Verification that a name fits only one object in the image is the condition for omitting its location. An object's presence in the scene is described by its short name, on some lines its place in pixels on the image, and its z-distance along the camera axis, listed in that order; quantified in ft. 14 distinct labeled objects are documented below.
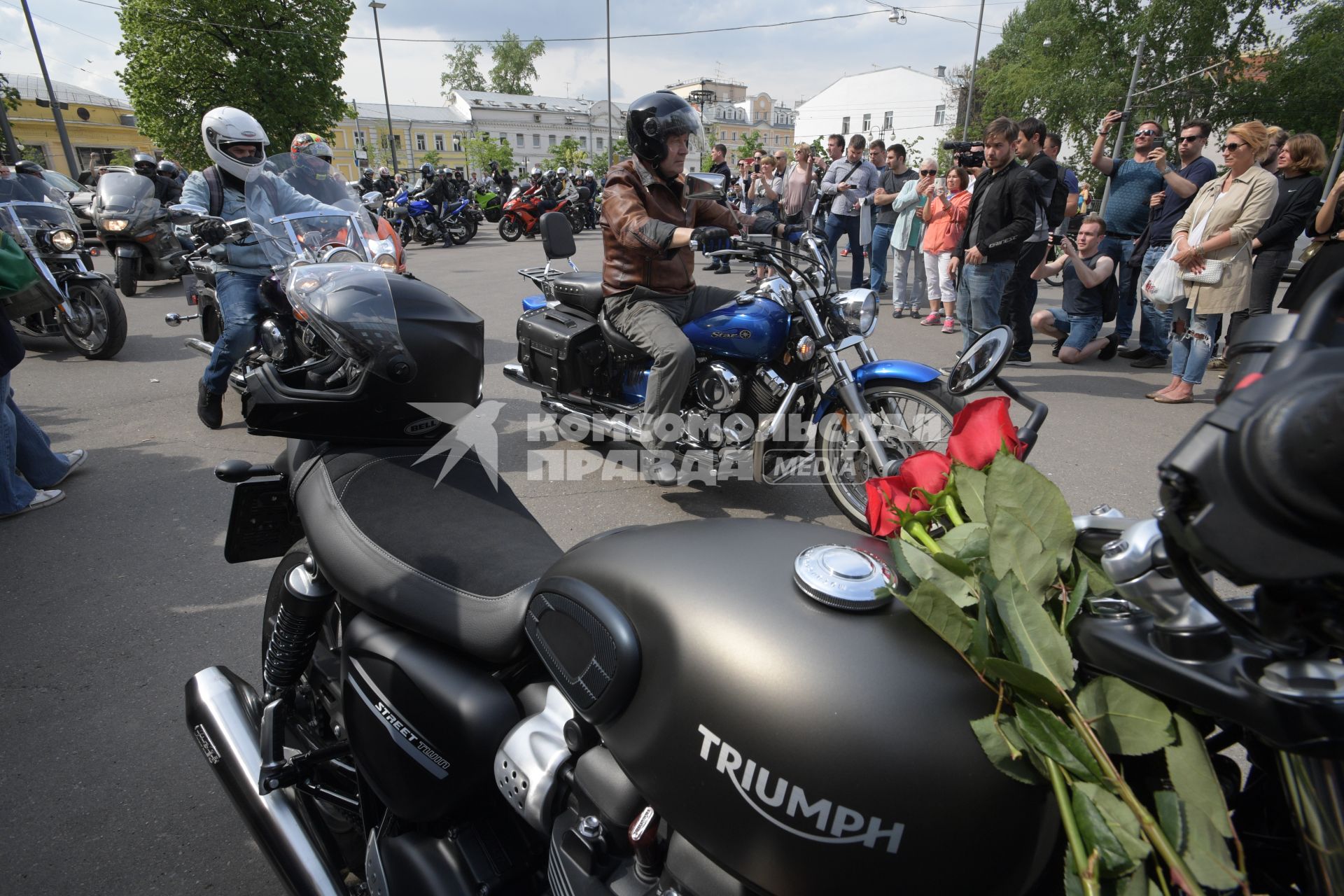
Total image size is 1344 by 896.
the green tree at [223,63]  92.58
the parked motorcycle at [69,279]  22.74
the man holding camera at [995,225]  18.03
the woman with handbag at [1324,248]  15.57
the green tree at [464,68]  242.15
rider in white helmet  15.81
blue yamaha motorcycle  11.42
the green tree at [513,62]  237.14
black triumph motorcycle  2.08
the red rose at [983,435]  3.59
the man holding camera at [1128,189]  21.67
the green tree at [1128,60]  115.65
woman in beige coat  16.94
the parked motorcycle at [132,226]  31.58
